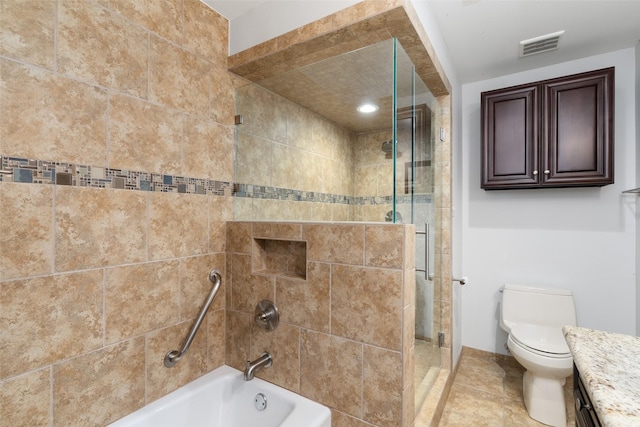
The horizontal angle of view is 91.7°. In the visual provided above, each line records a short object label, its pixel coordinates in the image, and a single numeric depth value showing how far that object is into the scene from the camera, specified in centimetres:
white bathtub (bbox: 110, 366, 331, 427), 137
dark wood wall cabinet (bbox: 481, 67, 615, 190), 210
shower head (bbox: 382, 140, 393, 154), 144
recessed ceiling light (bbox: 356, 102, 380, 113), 153
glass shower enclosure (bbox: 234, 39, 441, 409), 146
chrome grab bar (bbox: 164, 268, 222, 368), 149
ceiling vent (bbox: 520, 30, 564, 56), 207
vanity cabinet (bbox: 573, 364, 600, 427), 82
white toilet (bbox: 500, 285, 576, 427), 189
